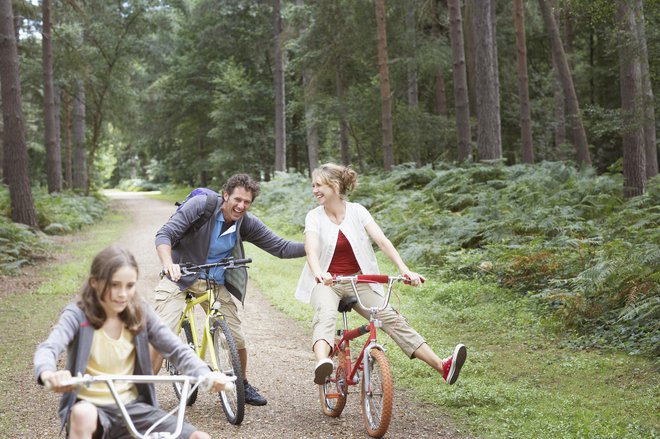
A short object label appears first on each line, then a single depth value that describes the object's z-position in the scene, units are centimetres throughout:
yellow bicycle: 551
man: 565
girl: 327
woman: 552
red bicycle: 511
